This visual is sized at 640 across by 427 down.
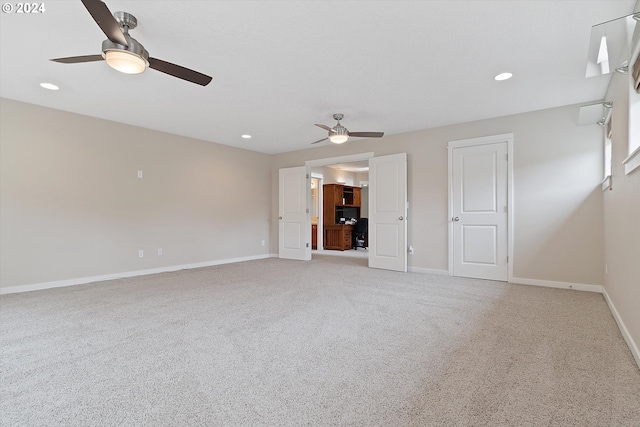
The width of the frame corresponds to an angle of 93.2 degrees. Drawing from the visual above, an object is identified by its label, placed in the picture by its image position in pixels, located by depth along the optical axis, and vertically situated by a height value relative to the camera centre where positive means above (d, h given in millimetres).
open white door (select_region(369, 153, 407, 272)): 5543 +43
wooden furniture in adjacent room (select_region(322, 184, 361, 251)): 9305 -159
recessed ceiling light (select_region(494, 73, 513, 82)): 3314 +1537
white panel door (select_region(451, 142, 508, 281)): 4668 +55
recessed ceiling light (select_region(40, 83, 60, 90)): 3590 +1541
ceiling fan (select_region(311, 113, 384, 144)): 4574 +1222
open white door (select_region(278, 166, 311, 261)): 7012 -19
